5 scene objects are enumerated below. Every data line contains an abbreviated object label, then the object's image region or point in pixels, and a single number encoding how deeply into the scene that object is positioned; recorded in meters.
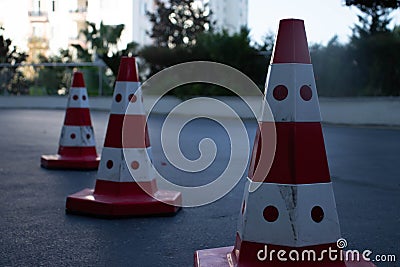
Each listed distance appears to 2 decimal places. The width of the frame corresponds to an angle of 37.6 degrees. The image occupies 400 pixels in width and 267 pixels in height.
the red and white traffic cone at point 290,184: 2.59
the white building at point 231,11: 90.93
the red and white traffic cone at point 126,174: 4.32
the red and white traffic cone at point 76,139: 6.84
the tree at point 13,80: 27.70
